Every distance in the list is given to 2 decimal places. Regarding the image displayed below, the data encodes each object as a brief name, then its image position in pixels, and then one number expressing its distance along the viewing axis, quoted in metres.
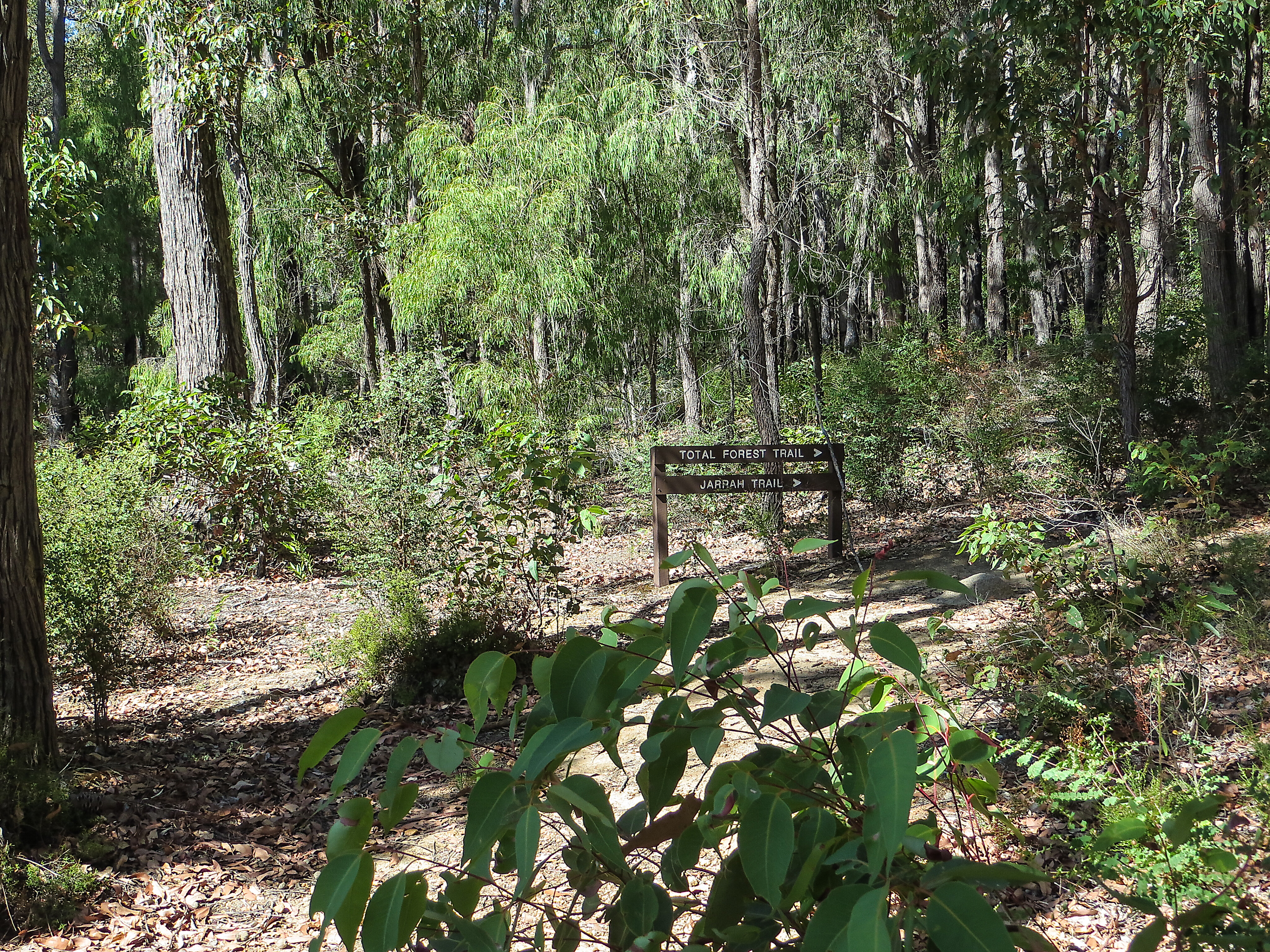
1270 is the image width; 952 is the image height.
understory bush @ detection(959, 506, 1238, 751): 3.58
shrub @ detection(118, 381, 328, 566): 8.97
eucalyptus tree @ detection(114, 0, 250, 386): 10.20
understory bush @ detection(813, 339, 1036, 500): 9.34
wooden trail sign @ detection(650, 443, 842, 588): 8.16
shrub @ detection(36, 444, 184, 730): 5.02
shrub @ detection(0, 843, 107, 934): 3.20
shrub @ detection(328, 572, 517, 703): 5.63
